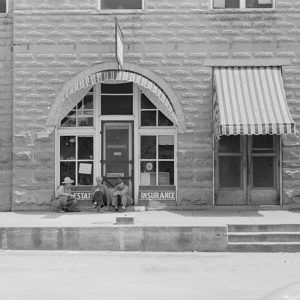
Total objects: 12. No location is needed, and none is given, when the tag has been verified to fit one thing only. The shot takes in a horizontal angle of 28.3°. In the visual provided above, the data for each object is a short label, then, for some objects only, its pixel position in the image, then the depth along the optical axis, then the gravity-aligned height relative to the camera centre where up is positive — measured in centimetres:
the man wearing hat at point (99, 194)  1430 -73
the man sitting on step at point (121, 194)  1431 -73
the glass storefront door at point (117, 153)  1492 +27
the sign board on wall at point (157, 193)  1467 -72
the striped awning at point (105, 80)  1441 +174
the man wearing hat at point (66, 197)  1434 -81
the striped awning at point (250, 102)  1306 +140
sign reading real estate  1477 -70
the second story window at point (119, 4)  1477 +396
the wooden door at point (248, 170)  1466 -16
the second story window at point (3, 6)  1510 +400
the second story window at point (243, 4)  1470 +395
